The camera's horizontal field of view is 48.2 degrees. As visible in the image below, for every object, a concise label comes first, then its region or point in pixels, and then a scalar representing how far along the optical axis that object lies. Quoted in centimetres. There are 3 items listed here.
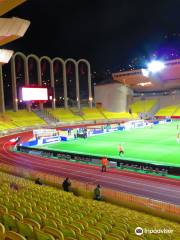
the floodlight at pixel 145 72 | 5493
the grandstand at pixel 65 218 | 425
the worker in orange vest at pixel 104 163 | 1582
